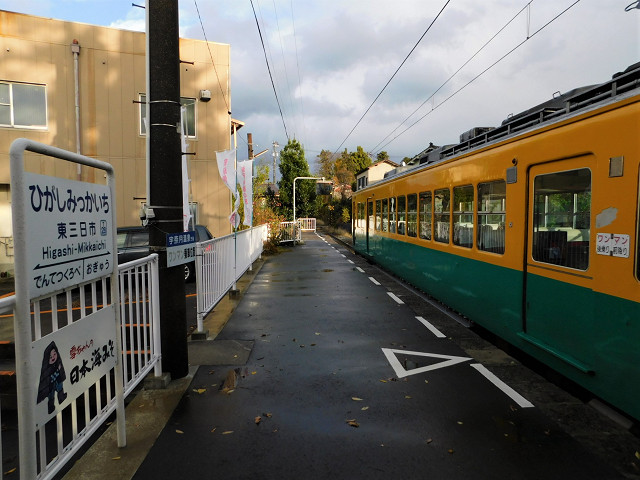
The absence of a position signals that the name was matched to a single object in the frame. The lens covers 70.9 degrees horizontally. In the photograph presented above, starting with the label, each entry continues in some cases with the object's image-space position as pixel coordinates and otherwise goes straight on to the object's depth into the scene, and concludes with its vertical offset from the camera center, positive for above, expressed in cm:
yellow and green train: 354 -23
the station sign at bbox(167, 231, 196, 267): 464 -37
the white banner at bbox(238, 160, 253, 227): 1190 +82
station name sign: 232 -11
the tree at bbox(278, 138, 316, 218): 4344 +364
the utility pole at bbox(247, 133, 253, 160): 2977 +463
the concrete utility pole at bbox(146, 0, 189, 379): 458 +61
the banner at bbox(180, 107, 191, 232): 748 +47
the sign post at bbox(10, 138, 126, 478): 225 -32
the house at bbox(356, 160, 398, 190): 4142 +376
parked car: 1112 -75
